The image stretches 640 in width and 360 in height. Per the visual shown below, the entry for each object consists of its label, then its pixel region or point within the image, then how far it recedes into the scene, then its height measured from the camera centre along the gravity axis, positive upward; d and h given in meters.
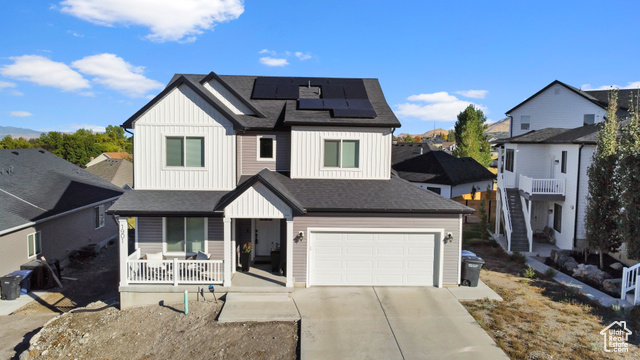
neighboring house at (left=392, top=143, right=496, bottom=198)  32.40 -0.93
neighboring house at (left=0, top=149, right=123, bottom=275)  16.56 -2.61
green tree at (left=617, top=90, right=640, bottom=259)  13.19 -0.79
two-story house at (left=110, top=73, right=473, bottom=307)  12.77 -1.40
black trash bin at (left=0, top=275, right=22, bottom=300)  14.73 -5.00
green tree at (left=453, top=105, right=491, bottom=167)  50.09 +3.11
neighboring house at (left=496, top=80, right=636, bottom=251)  18.62 -0.01
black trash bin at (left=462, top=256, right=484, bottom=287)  13.55 -3.77
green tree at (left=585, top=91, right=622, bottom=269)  15.52 -1.27
